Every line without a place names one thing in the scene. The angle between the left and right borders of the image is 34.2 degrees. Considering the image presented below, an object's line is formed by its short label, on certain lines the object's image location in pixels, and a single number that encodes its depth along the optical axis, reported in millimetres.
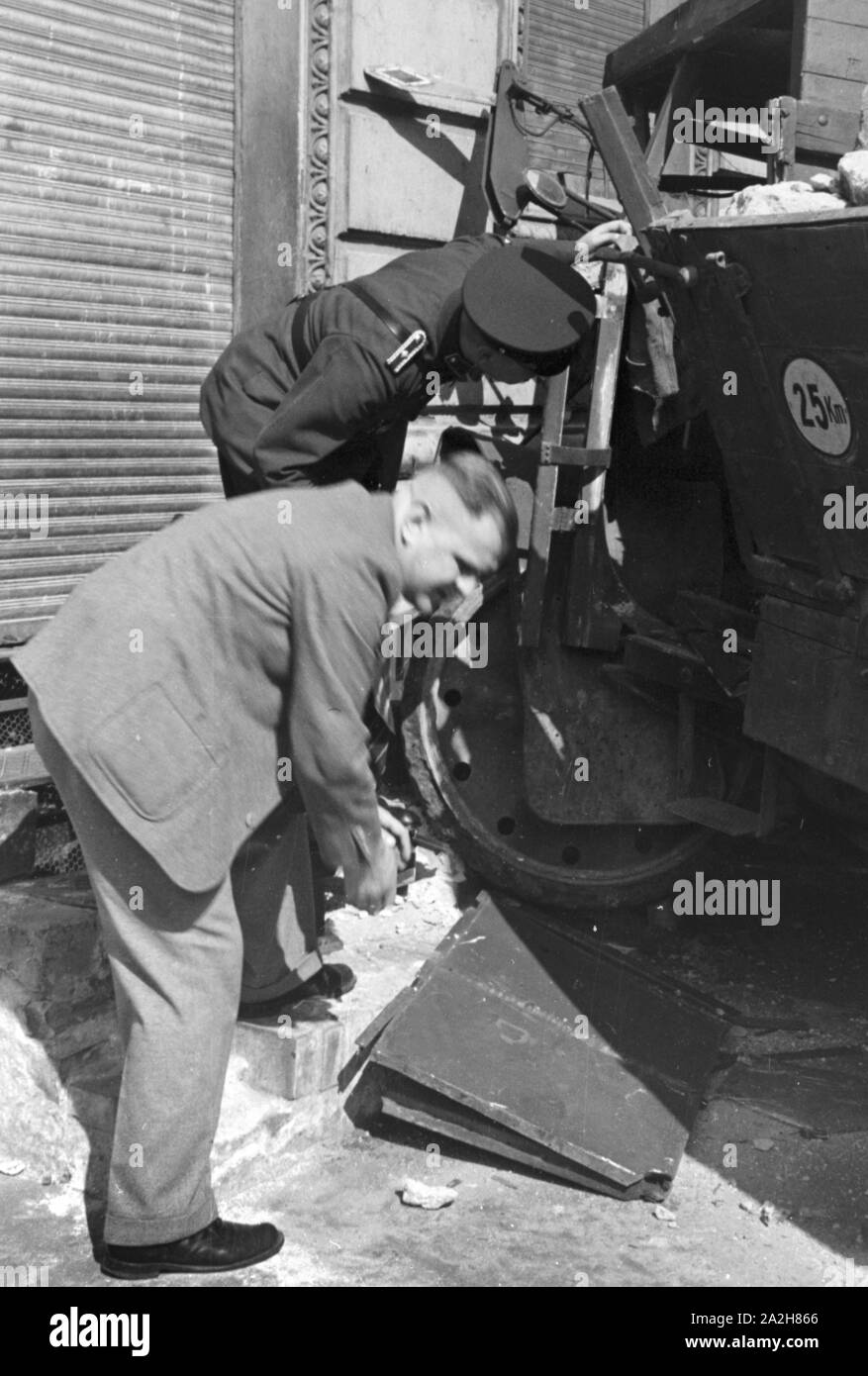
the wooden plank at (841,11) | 4051
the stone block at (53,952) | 3490
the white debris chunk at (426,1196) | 3211
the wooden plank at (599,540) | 4320
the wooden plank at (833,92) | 4082
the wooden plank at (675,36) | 4484
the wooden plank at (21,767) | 4496
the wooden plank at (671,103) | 4883
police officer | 3604
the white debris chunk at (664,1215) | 3219
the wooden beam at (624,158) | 4020
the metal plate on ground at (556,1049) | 3354
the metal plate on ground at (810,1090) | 3707
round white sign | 3303
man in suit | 2551
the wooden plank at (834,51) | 4074
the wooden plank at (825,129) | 4066
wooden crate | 4078
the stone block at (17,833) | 4363
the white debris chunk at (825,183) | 3385
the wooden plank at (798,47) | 4078
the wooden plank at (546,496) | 4395
